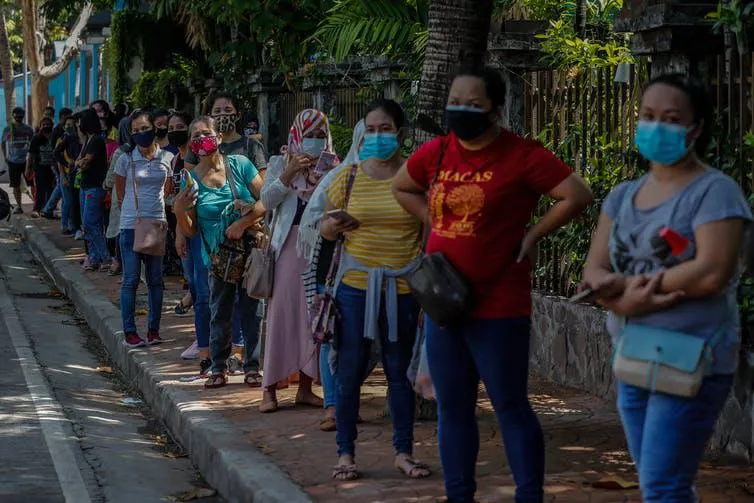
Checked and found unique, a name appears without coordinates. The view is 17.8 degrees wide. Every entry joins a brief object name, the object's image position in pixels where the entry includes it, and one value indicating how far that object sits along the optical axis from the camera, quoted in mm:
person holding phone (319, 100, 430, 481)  11568
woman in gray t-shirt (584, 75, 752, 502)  7443
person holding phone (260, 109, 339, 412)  14435
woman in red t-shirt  9330
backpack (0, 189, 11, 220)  30328
